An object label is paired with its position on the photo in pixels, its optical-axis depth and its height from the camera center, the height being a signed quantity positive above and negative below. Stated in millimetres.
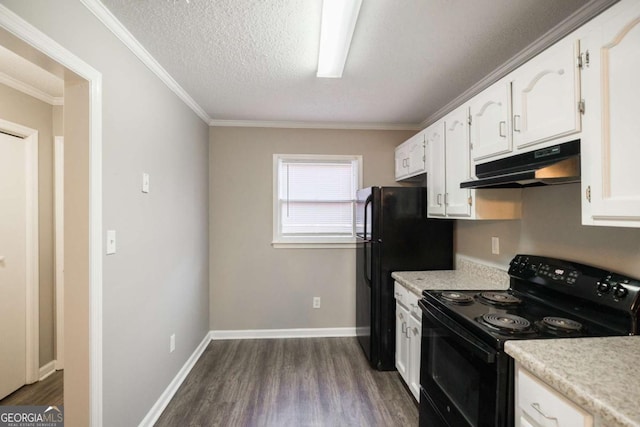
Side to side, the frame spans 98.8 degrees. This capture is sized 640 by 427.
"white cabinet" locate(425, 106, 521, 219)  1838 +232
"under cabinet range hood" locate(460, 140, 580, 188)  1132 +214
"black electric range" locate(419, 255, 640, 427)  1146 -525
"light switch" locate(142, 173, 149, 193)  1768 +194
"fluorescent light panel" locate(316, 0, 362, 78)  1347 +1019
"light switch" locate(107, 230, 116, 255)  1434 -158
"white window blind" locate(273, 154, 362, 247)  3220 +172
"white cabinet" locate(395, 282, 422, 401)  1990 -978
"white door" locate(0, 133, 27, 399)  2039 -394
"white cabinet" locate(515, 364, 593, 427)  824 -645
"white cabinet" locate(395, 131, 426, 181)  2555 +557
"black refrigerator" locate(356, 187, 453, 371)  2443 -318
